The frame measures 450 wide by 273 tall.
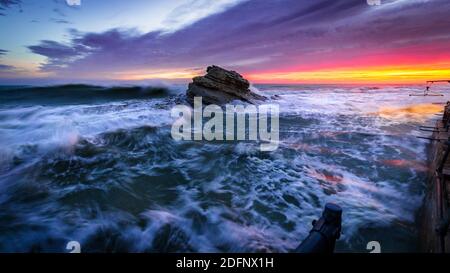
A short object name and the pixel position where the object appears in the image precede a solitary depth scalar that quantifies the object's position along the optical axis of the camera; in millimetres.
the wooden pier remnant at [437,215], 2727
